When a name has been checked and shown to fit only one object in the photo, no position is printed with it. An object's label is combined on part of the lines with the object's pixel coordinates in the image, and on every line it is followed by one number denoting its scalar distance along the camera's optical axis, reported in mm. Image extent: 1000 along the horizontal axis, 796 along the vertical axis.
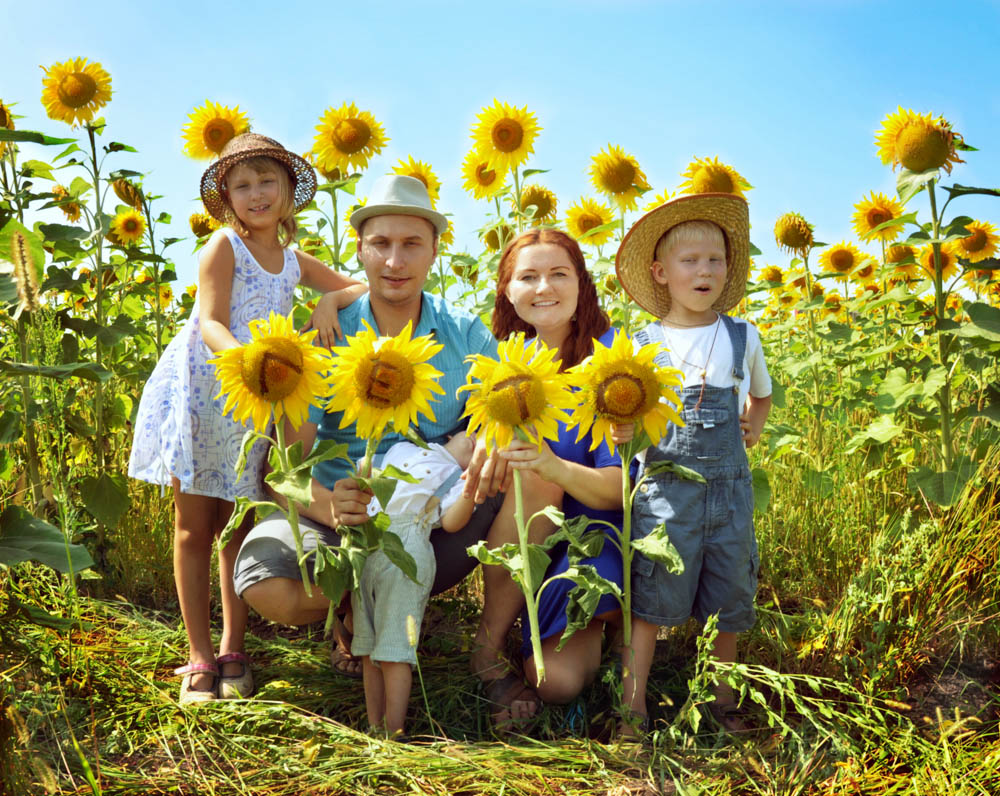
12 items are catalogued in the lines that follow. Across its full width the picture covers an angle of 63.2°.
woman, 2422
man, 2502
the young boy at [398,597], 2342
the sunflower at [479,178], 4715
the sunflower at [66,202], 3841
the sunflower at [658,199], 2799
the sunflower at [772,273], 6429
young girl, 2795
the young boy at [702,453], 2414
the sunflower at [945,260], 4801
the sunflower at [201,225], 4910
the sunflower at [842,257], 5699
